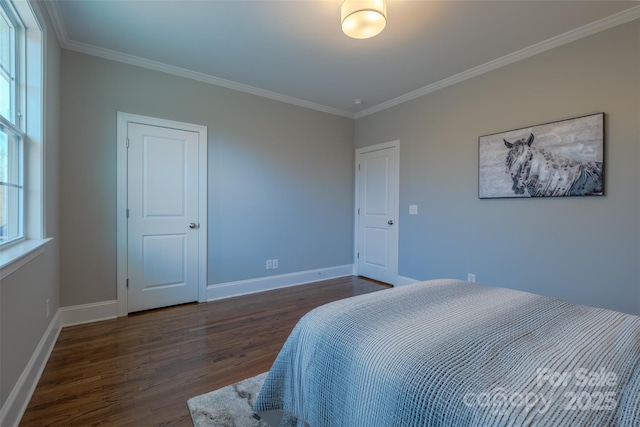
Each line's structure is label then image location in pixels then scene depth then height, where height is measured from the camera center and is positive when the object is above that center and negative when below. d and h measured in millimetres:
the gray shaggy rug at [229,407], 1496 -1110
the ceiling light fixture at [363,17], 1843 +1293
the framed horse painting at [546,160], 2357 +488
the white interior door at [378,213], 4070 -24
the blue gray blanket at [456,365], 742 -476
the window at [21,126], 1714 +529
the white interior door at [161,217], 2984 -89
